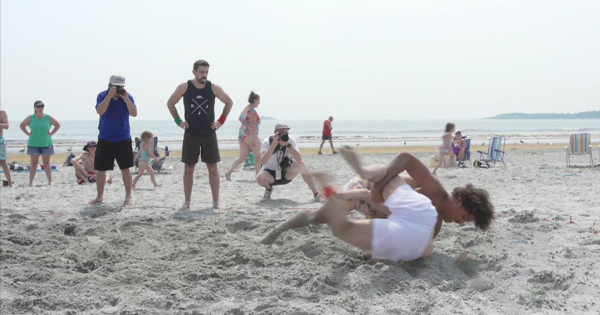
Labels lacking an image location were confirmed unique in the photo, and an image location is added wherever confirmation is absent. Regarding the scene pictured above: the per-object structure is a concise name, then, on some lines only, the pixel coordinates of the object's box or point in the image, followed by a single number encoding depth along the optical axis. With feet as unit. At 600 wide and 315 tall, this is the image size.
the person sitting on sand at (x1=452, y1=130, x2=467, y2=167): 44.21
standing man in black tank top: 21.61
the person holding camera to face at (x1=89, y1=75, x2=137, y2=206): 22.27
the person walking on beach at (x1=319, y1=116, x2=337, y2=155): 66.80
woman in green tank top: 30.66
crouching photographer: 23.90
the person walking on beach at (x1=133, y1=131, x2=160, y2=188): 30.52
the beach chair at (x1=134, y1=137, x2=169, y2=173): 41.45
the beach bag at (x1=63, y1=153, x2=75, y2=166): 43.78
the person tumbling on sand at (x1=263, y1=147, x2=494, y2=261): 12.18
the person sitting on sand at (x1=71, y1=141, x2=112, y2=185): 31.81
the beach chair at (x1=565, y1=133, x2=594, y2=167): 42.83
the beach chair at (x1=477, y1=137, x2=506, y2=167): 45.52
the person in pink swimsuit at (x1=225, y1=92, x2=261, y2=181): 32.19
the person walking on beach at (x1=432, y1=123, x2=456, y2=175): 38.68
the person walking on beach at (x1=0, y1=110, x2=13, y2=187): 30.19
